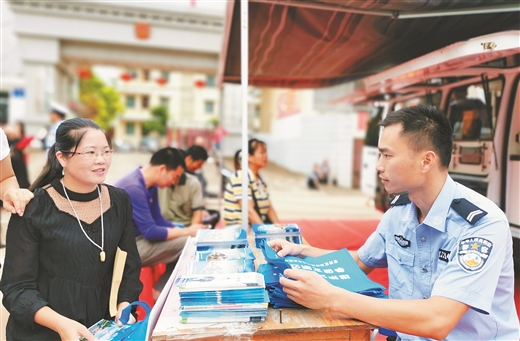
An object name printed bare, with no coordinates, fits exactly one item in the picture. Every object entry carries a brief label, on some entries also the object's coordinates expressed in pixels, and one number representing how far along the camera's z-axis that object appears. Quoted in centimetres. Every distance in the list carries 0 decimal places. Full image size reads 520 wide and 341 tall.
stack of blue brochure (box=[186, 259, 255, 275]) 164
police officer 136
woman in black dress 166
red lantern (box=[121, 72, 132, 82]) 2138
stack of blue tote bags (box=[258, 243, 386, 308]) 156
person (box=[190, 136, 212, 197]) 700
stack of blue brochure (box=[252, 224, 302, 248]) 229
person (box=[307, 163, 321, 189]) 1456
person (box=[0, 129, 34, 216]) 171
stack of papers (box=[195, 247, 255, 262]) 185
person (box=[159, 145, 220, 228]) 423
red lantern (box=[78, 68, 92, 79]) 1883
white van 270
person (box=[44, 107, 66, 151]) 602
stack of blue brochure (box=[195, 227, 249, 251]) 206
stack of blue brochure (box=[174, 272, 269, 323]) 141
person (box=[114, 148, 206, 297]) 314
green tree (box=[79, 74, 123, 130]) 3472
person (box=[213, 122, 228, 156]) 1030
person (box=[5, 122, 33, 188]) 636
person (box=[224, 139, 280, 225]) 388
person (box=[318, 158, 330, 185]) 1530
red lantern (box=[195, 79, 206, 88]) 1842
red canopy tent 288
